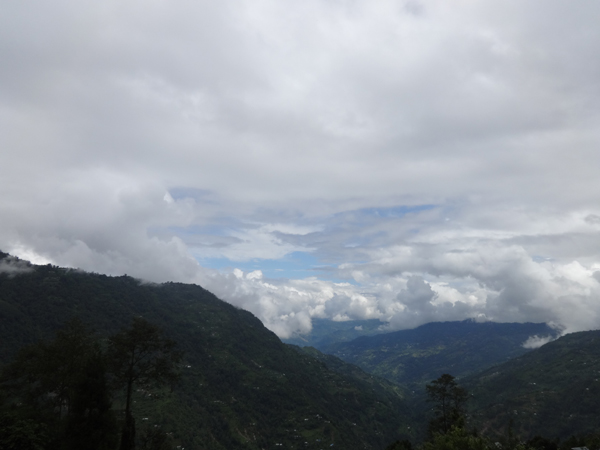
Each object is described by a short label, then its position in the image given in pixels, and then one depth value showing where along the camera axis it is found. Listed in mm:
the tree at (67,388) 39531
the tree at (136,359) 42250
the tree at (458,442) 45031
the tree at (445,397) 81188
